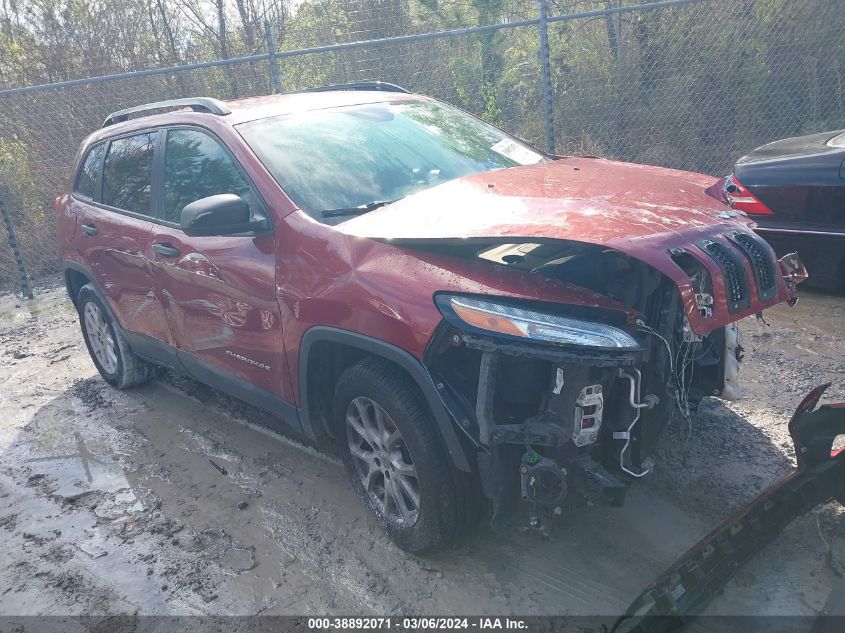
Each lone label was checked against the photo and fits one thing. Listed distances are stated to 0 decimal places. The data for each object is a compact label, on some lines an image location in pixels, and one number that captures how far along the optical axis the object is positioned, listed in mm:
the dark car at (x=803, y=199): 4816
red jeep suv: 2602
